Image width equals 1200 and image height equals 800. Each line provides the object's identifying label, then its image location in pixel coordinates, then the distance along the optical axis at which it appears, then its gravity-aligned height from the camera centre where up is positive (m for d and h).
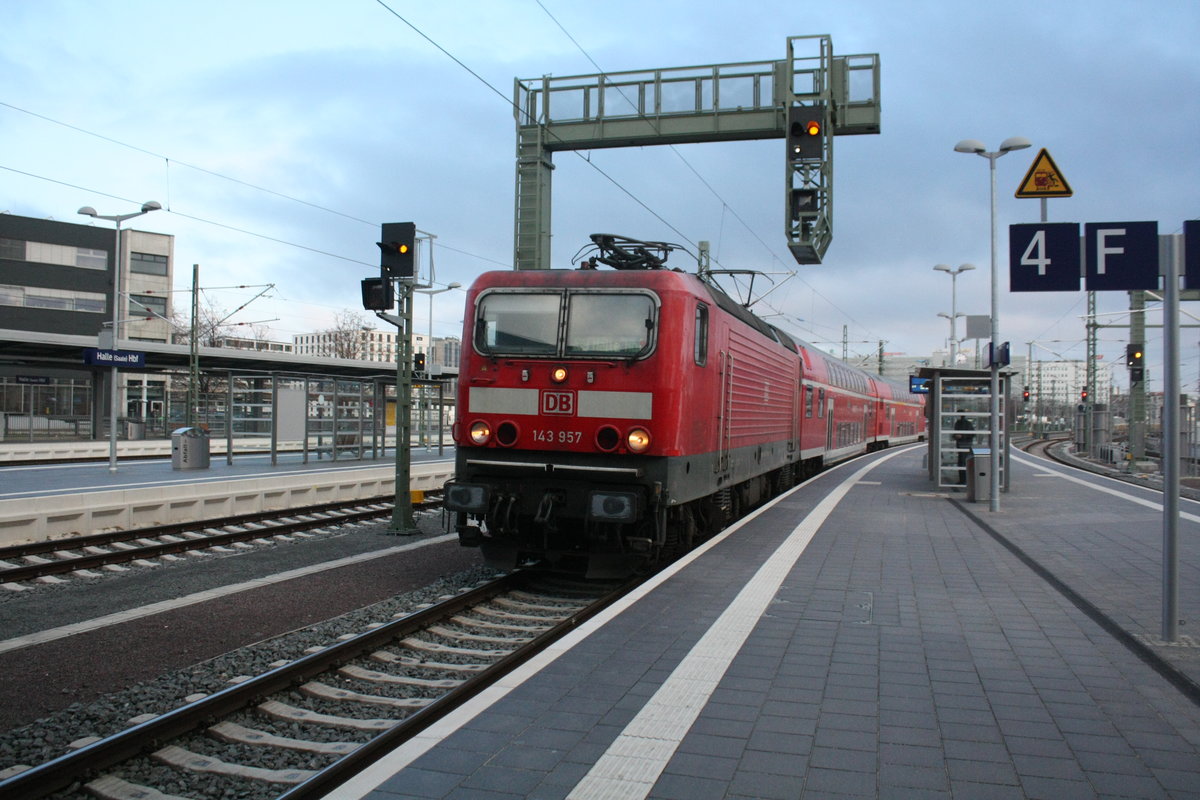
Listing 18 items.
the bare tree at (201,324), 56.91 +6.06
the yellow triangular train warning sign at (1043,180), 9.02 +2.46
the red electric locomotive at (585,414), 8.29 +0.06
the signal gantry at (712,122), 13.70 +5.04
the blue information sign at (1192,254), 6.34 +1.22
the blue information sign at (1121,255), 6.38 +1.22
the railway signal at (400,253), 11.93 +2.17
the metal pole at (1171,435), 6.13 -0.05
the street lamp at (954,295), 37.00 +5.46
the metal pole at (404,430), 12.26 -0.17
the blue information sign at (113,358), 19.08 +1.19
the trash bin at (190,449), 20.03 -0.76
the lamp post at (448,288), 39.63 +5.93
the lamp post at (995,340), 15.15 +1.53
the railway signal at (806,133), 13.52 +4.33
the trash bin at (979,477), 16.45 -0.96
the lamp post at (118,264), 19.08 +4.07
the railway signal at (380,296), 11.92 +1.59
